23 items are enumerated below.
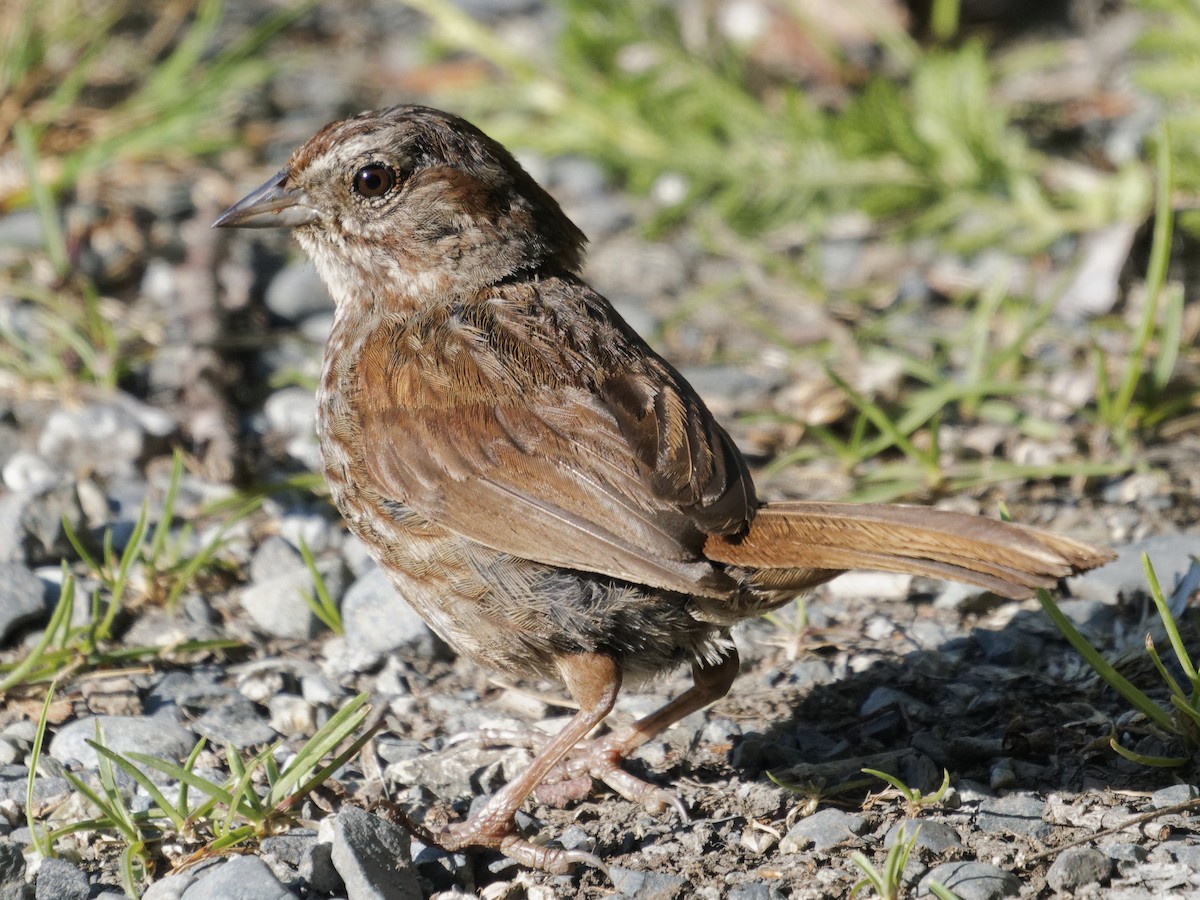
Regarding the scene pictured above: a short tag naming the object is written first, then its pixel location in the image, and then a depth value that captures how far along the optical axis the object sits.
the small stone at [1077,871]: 5.62
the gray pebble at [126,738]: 6.69
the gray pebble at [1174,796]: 6.04
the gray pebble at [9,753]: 6.64
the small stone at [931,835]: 5.88
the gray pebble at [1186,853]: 5.65
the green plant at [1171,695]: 6.09
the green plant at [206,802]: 5.84
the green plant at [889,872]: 5.48
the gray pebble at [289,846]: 6.01
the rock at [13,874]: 5.71
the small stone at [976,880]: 5.57
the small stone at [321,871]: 5.78
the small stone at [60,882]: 5.74
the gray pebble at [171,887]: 5.69
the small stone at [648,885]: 5.80
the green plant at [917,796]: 6.12
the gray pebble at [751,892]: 5.70
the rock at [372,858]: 5.62
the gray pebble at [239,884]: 5.58
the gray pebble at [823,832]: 6.07
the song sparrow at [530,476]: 6.12
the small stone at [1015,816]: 6.02
